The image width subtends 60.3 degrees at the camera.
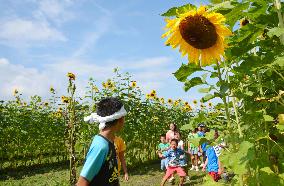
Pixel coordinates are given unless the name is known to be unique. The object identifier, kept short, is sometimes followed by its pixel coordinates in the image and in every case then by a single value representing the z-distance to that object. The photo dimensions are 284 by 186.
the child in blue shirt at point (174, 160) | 5.39
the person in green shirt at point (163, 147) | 5.94
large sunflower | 1.36
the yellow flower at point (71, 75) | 3.59
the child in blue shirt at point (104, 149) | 1.97
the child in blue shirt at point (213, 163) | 5.33
